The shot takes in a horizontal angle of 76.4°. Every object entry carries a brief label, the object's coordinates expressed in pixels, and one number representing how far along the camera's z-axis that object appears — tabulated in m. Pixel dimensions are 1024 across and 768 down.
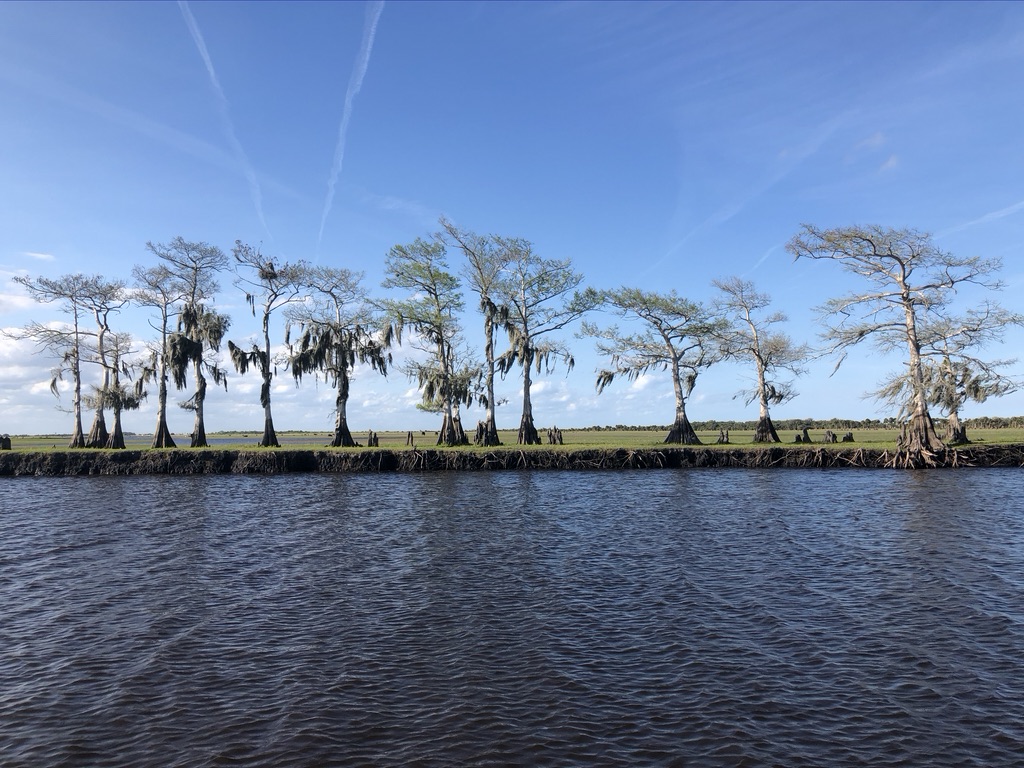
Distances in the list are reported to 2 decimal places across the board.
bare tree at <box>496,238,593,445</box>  48.16
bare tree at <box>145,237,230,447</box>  46.56
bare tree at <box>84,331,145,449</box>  46.91
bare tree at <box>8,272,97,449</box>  47.09
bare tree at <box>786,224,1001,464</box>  39.12
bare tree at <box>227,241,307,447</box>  47.53
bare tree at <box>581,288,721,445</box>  50.41
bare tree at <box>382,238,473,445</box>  48.59
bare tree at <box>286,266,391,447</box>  47.19
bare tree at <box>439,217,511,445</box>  47.88
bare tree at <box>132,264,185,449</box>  47.41
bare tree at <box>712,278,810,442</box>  51.75
